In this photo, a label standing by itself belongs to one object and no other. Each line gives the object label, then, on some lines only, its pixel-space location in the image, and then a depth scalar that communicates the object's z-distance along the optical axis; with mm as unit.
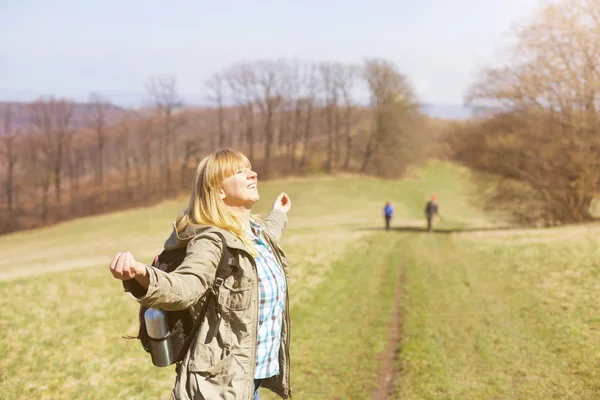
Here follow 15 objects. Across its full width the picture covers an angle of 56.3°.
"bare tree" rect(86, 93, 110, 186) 73875
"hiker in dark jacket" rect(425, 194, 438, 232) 29875
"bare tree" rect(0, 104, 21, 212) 64125
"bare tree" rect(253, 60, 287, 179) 79250
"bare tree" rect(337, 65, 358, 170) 82438
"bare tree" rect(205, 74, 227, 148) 80562
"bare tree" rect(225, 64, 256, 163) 80938
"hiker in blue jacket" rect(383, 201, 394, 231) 30969
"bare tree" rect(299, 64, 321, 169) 82125
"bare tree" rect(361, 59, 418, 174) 76750
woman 3320
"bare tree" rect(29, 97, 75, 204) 68875
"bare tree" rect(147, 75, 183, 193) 78438
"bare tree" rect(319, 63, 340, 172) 83294
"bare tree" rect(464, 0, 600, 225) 27031
